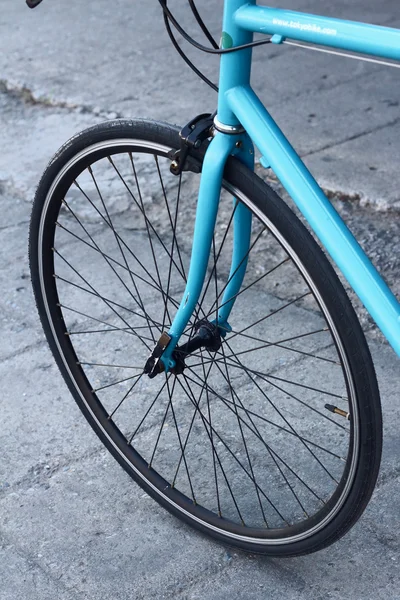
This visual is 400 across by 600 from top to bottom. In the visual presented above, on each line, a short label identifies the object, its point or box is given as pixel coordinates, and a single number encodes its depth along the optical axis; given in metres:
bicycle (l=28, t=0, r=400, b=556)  1.88
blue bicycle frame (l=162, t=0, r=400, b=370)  1.80
